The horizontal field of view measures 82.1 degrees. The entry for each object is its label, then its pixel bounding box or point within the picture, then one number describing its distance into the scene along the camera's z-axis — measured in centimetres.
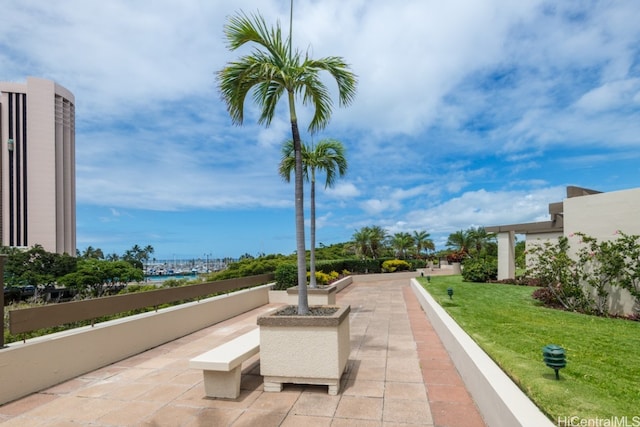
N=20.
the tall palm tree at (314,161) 1195
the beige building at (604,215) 880
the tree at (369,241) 3183
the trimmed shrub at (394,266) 2748
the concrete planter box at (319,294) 1174
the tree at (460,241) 3669
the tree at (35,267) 3651
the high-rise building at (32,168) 6569
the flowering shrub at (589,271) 878
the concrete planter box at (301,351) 446
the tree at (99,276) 3566
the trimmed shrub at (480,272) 1797
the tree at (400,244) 3581
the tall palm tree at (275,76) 515
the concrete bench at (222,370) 421
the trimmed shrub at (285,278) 1376
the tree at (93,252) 9522
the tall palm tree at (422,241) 4183
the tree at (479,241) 3626
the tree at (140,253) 11568
